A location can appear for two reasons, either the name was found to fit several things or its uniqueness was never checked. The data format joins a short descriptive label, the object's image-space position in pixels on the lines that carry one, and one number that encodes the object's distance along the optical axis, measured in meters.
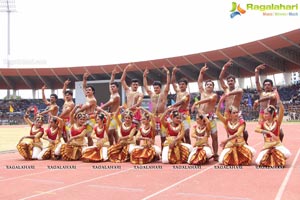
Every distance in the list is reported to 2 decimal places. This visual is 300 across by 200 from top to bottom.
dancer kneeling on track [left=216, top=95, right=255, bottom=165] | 6.55
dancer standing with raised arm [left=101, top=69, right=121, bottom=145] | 8.27
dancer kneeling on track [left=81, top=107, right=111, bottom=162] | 7.53
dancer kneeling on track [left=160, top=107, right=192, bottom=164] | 7.06
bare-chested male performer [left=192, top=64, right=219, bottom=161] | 7.27
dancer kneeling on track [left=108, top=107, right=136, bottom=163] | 7.51
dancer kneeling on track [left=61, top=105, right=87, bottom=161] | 7.87
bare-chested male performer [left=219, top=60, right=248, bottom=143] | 7.20
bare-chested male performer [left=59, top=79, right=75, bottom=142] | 8.77
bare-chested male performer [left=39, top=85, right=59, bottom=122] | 8.97
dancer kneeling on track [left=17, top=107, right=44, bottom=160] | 8.24
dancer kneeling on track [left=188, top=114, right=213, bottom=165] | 6.79
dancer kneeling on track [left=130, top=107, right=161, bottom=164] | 7.17
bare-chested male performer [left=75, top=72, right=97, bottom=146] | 8.30
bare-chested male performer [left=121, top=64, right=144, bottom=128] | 8.13
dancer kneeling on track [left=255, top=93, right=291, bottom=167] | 6.29
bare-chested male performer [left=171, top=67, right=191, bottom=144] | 7.58
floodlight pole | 43.86
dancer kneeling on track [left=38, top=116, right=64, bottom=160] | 8.15
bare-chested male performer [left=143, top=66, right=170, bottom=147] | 7.93
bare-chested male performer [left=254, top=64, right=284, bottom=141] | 7.00
